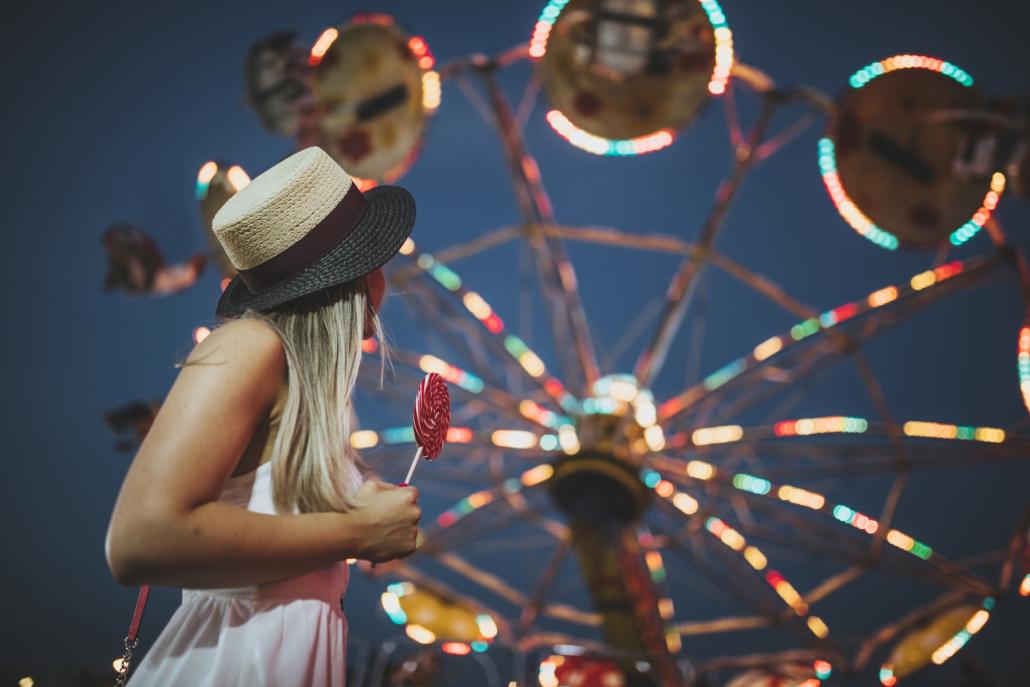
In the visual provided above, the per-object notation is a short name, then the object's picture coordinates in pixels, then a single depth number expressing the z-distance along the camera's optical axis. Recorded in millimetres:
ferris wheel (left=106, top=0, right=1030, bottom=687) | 6930
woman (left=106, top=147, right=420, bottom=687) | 1663
